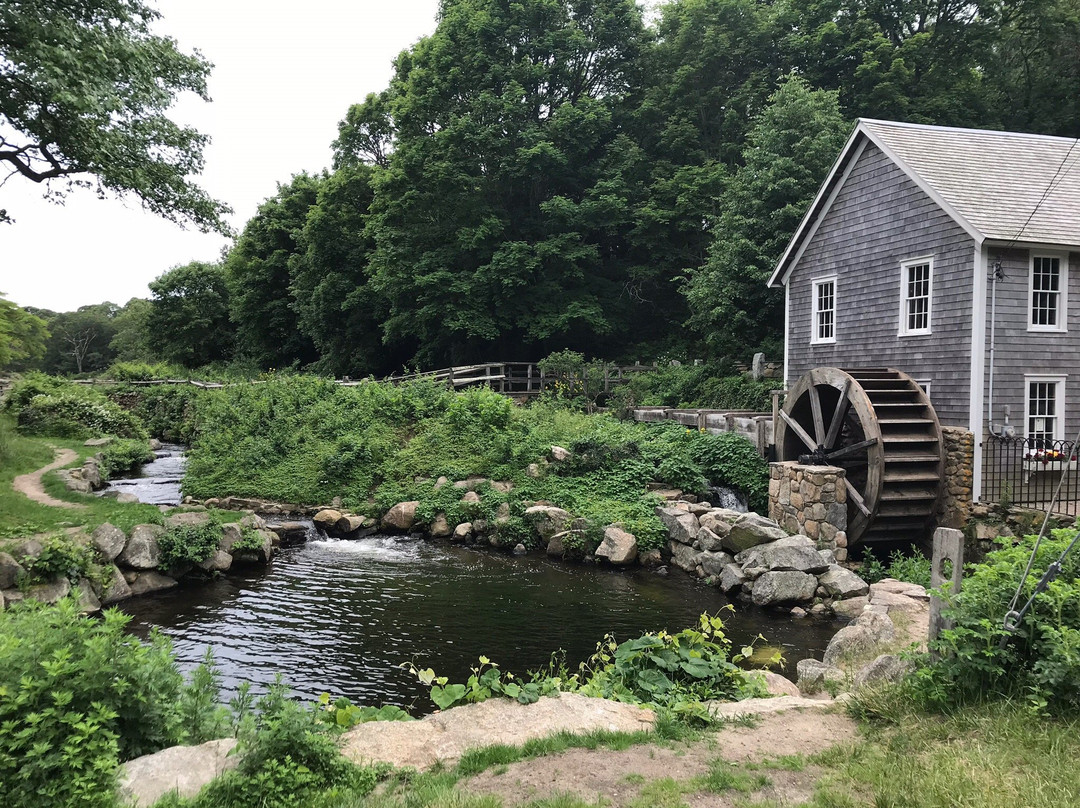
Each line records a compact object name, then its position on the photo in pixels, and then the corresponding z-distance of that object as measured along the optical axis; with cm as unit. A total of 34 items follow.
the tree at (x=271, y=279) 4131
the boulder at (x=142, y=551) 1139
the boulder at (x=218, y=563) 1219
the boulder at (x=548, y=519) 1450
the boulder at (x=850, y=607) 1085
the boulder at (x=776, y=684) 700
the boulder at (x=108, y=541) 1112
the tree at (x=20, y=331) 2597
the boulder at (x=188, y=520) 1240
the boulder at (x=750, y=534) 1255
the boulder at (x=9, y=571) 948
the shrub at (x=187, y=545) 1179
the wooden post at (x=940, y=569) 549
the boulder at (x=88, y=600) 1014
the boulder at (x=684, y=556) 1324
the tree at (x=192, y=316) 4756
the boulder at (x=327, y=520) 1551
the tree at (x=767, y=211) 2139
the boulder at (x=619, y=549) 1354
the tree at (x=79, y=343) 6938
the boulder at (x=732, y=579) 1182
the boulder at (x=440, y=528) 1540
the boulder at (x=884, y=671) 587
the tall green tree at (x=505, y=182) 2962
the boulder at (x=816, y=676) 688
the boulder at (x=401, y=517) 1568
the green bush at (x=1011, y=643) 460
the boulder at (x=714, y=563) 1251
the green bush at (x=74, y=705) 385
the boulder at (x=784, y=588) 1116
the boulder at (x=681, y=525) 1368
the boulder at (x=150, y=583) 1127
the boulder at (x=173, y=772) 409
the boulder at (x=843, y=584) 1129
